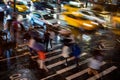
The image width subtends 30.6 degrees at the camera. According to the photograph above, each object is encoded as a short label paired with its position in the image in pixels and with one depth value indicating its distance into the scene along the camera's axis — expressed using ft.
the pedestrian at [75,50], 42.22
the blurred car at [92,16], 83.87
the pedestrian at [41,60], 41.20
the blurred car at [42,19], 77.92
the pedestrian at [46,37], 49.90
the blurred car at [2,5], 97.44
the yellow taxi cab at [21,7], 99.09
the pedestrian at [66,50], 42.53
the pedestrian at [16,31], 53.36
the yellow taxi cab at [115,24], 79.16
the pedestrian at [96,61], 38.22
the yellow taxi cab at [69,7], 105.30
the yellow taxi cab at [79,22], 75.41
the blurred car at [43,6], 108.84
